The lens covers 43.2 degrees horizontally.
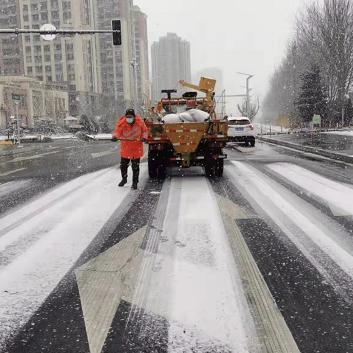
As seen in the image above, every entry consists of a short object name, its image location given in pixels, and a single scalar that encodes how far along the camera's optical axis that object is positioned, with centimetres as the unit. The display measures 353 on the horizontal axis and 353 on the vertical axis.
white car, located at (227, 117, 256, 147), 2117
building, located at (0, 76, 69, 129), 7525
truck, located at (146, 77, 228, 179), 989
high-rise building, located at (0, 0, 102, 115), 11162
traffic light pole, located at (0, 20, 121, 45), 1812
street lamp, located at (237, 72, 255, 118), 5796
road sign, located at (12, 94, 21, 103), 2696
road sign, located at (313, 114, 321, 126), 3559
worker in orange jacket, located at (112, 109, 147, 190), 898
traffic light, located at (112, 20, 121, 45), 1925
